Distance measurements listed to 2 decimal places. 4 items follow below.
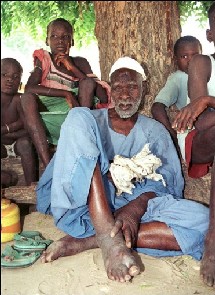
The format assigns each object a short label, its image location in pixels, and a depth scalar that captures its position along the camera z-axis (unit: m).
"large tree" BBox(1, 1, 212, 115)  3.20
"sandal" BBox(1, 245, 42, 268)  1.78
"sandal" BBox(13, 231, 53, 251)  1.96
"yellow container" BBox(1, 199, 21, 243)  1.78
